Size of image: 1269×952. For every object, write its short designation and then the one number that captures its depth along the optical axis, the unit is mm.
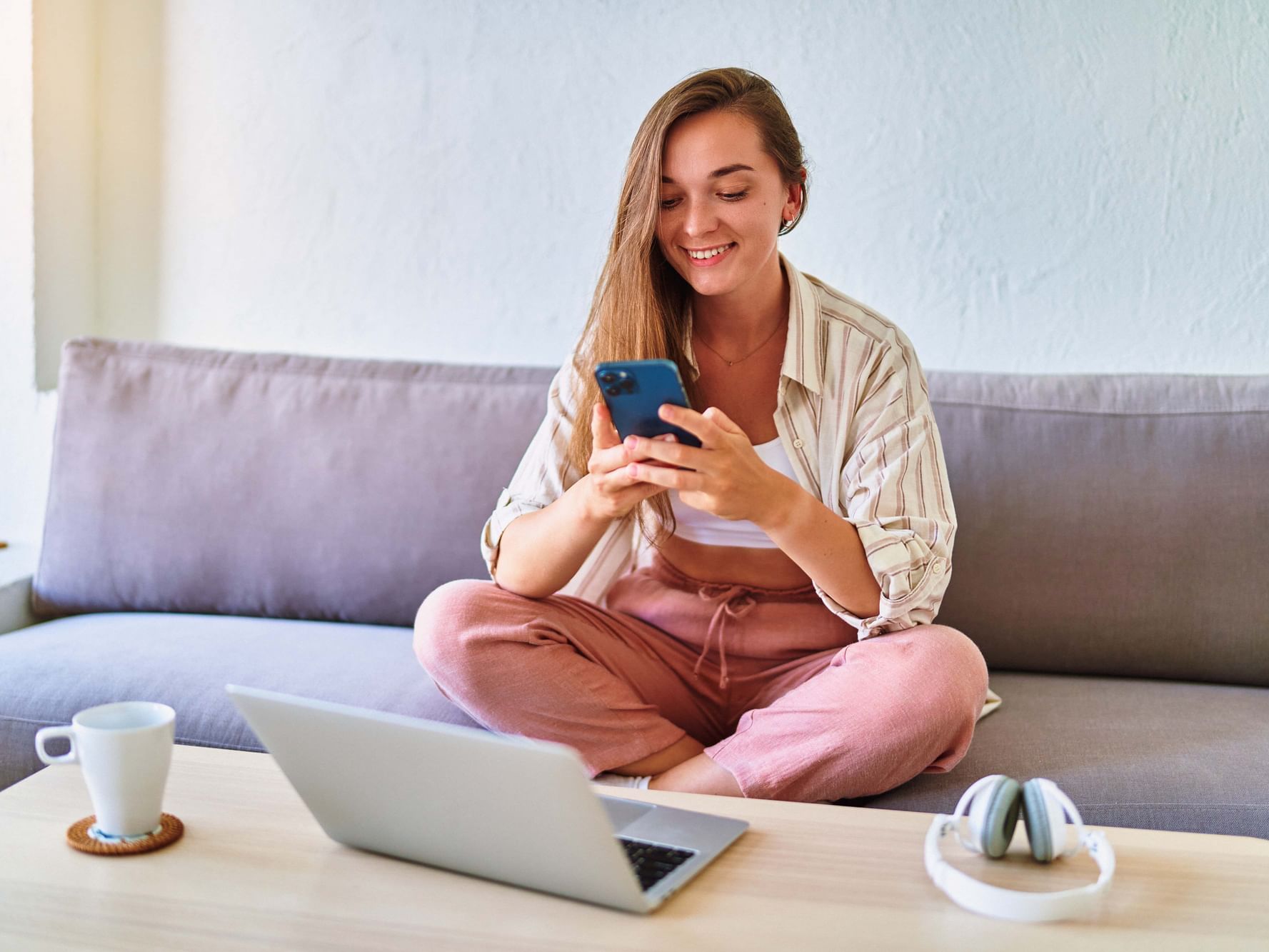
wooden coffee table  773
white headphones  833
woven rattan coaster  895
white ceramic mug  893
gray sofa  1554
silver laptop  773
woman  1350
